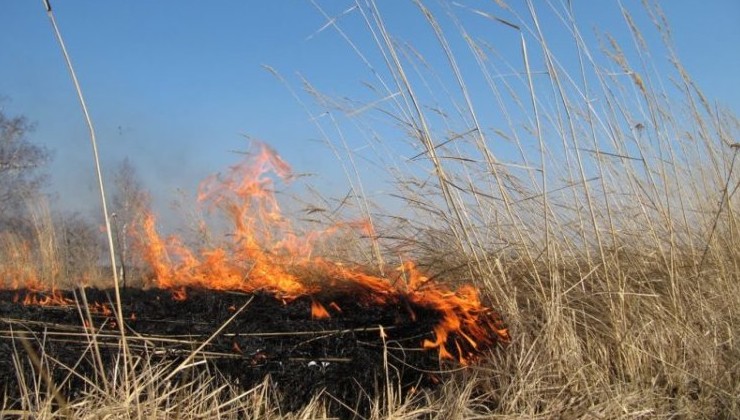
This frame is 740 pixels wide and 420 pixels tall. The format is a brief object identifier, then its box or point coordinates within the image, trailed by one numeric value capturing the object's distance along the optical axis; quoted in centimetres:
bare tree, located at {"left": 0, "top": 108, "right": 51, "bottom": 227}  1883
